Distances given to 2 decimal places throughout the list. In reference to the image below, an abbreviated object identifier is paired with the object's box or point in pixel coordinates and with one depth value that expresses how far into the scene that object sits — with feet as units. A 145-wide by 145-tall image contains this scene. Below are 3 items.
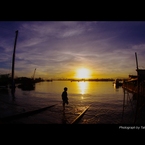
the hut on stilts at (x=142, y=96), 26.58
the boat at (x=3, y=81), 91.96
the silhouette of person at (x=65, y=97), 26.11
